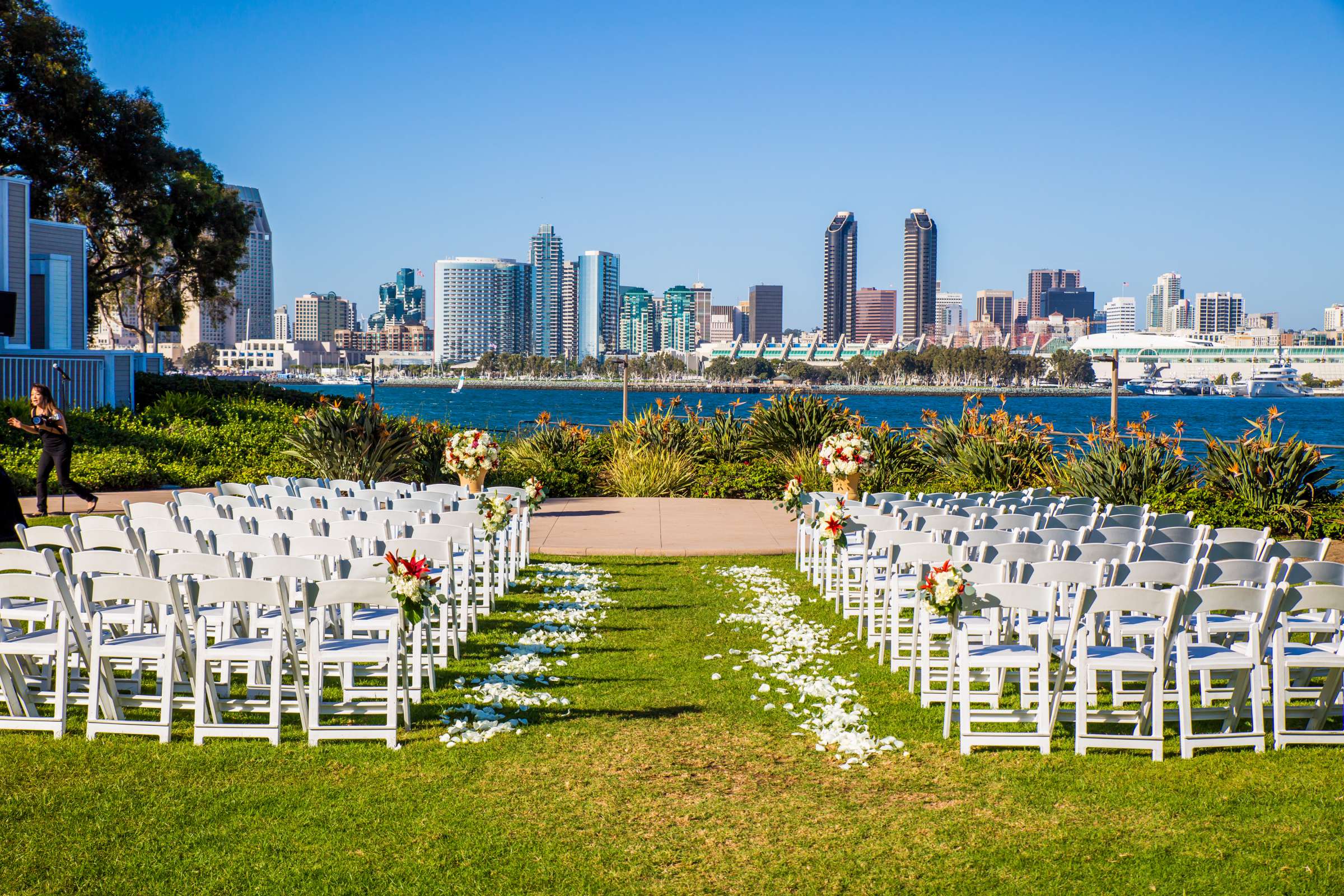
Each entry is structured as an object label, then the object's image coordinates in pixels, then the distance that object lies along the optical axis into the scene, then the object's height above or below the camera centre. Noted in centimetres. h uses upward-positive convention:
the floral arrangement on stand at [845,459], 1351 -59
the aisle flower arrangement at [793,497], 1191 -94
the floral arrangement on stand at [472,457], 1438 -68
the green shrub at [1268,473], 1418 -71
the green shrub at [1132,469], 1550 -76
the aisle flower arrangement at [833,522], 934 -94
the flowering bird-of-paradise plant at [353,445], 1723 -67
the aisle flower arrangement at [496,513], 963 -96
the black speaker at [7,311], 2309 +175
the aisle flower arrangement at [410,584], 599 -97
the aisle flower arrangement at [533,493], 1246 -97
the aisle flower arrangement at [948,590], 618 -98
